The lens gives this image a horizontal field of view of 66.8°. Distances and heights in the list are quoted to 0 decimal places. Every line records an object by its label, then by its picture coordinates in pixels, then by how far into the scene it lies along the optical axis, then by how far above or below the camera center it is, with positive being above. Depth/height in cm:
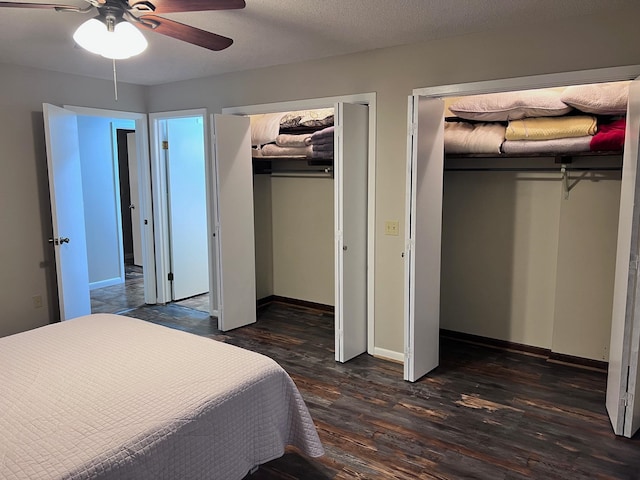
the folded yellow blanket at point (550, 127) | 335 +40
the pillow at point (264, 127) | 481 +58
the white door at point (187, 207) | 538 -23
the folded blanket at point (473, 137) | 376 +37
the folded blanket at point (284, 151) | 461 +34
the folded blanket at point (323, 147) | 434 +35
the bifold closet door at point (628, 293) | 256 -60
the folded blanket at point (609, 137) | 321 +30
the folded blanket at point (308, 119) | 447 +63
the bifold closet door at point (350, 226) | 362 -32
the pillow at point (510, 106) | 342 +57
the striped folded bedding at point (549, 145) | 337 +27
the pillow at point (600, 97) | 317 +56
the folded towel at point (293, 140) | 455 +43
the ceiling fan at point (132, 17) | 206 +77
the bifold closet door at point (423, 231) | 325 -33
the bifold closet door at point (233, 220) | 434 -31
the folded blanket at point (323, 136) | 429 +44
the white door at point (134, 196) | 697 -13
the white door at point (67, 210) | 409 -20
